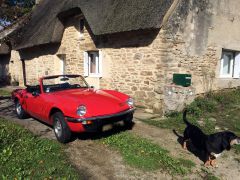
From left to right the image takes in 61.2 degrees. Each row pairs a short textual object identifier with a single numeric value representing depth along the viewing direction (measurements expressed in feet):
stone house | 21.47
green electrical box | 21.57
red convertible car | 13.34
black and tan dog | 11.17
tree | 23.16
